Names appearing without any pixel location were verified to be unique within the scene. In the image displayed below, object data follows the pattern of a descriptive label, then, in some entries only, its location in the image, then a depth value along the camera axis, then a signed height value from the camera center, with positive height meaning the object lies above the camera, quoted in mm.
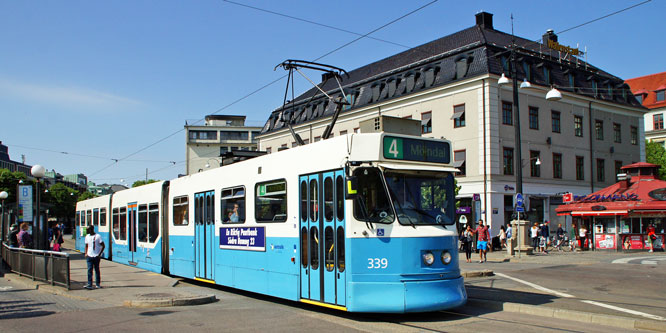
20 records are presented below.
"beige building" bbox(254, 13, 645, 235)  37625 +5369
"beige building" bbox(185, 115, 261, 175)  93688 +8745
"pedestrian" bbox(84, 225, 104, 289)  13992 -1337
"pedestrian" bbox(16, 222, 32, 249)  19141 -1353
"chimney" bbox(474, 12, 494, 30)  44125 +12701
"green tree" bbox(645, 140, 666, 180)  56903 +3031
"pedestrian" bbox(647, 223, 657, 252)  29109 -2483
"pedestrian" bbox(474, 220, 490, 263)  23592 -1959
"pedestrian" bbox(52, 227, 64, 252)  23520 -1802
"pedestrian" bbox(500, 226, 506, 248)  33531 -2726
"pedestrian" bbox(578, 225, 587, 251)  31156 -2515
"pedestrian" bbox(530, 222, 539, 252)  31531 -2504
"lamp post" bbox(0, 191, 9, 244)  23397 -1086
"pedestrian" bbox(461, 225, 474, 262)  24125 -2134
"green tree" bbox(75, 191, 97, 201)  105312 +50
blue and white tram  8922 -547
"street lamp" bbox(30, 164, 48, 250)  18009 +675
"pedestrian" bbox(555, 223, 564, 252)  32094 -2696
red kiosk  29469 -1372
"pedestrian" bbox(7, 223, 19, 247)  21938 -1421
